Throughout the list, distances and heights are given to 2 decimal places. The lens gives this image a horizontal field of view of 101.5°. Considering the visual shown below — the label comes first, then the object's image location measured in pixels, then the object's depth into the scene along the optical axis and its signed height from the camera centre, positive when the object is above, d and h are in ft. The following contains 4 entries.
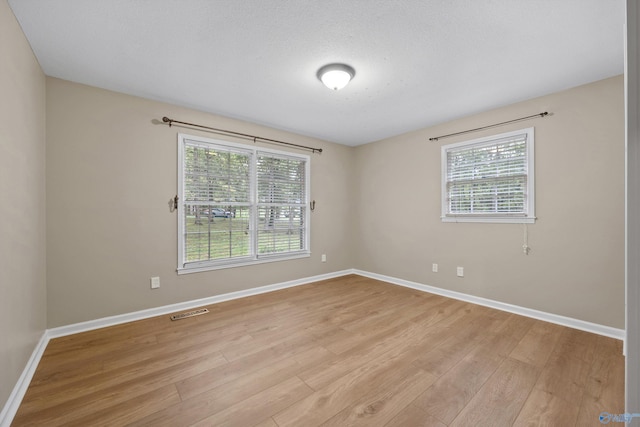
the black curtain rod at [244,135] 10.11 +3.60
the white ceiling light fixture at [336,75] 7.64 +4.13
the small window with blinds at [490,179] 9.98 +1.42
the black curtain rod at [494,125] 9.49 +3.61
